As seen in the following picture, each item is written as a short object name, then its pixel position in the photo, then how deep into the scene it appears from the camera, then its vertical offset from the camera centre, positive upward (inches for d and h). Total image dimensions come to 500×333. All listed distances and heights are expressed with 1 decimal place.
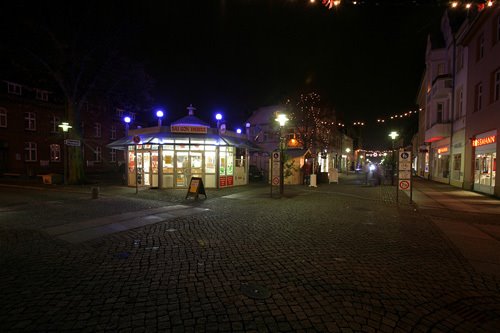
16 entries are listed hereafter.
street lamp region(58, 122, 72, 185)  727.1 +29.8
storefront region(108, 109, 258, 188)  647.1 +10.7
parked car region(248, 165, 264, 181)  953.5 -48.5
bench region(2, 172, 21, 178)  917.2 -54.4
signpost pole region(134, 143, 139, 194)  667.9 +9.8
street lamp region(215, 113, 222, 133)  663.2 +100.3
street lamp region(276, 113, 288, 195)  563.5 +31.3
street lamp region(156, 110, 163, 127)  678.2 +111.1
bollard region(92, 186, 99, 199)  498.3 -58.5
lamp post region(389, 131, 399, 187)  934.8 +86.8
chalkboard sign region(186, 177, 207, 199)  491.2 -50.3
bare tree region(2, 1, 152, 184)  643.5 +239.2
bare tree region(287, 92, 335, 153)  1122.7 +174.6
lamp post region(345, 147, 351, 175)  2059.5 +35.1
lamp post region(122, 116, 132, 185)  712.7 -10.0
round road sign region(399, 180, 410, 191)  461.6 -39.1
